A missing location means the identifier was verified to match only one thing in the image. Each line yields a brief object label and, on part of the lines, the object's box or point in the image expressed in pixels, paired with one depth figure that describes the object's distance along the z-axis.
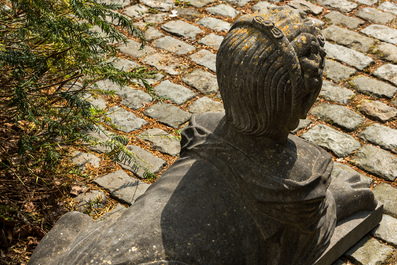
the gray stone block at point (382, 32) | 6.27
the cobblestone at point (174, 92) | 5.36
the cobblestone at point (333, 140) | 4.74
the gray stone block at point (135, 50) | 6.04
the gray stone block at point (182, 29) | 6.40
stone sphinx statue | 2.55
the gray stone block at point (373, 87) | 5.41
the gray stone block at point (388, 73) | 5.62
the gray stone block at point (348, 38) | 6.14
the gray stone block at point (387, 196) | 4.18
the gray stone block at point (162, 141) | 4.76
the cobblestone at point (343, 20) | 6.54
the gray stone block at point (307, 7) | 6.79
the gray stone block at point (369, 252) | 3.73
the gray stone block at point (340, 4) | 6.86
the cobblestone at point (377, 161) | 4.50
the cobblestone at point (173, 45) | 6.12
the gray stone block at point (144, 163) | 4.49
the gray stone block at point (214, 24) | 6.50
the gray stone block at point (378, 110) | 5.11
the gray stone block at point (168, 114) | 5.07
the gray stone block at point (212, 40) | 6.21
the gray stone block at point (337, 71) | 5.65
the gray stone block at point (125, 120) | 4.98
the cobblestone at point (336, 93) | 5.36
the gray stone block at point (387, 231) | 3.90
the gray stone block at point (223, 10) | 6.75
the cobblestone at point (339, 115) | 5.03
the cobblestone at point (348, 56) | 5.85
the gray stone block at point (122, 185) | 4.25
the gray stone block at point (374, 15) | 6.63
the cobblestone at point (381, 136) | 4.79
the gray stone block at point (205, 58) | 5.87
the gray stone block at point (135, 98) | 5.31
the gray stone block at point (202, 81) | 5.50
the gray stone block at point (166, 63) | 5.80
